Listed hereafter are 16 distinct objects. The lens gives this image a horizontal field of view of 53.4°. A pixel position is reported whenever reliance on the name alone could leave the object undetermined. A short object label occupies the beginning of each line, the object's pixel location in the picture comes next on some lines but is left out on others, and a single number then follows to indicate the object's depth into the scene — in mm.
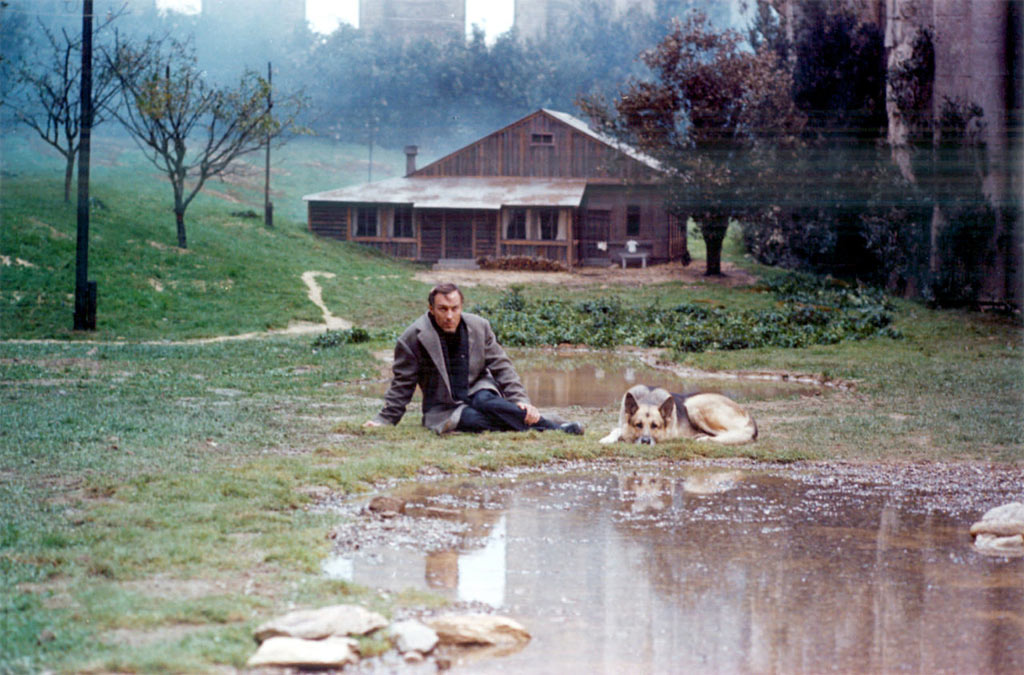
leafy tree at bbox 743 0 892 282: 32531
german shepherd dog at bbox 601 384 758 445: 9031
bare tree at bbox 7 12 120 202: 31914
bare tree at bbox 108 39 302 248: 30844
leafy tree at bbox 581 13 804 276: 34125
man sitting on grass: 9039
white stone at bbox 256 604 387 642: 4156
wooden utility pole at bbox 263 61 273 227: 38406
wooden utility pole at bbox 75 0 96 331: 18391
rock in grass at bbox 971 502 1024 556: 5992
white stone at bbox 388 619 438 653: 4191
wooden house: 40094
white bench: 39969
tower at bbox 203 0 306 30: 53566
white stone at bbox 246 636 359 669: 3967
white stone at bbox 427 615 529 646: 4355
